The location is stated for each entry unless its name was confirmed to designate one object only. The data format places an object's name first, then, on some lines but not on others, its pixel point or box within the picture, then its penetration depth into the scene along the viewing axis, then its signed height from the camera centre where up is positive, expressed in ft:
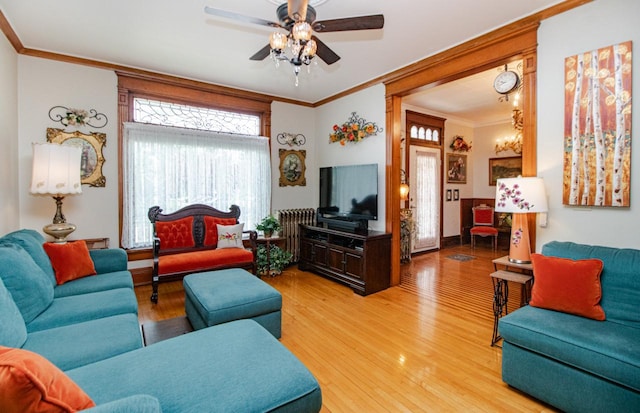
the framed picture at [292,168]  17.81 +2.23
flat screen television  14.03 +0.68
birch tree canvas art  7.50 +1.98
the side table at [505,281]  8.46 -2.19
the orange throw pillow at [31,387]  2.57 -1.62
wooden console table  13.00 -2.43
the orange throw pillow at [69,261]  8.80 -1.64
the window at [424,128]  19.99 +5.24
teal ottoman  7.85 -2.58
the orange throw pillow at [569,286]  6.67 -1.86
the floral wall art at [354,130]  14.76 +3.79
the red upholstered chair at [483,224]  22.12 -1.46
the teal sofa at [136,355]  4.13 -2.50
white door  20.56 +0.68
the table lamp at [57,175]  10.00 +1.00
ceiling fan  6.53 +4.15
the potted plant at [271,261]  15.69 -2.91
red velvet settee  12.25 -1.81
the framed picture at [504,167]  22.36 +2.80
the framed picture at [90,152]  12.44 +2.23
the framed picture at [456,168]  22.81 +2.77
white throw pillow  14.33 -1.45
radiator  17.54 -1.16
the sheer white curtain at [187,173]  13.55 +1.57
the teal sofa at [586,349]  5.45 -2.78
